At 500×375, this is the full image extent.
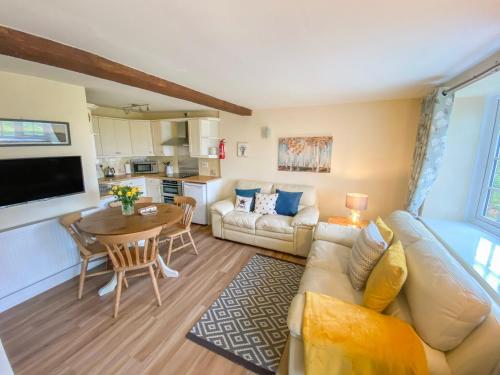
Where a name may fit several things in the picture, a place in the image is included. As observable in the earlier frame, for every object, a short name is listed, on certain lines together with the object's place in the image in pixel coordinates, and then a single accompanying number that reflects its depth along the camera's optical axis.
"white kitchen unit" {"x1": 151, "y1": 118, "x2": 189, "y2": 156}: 4.58
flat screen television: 2.09
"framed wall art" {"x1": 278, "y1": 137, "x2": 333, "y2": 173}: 3.61
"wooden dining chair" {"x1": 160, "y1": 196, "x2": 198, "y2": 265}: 2.80
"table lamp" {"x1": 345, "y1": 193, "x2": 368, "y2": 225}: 2.93
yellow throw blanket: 1.12
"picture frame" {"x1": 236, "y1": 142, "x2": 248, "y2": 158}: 4.20
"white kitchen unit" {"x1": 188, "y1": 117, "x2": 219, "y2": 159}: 4.13
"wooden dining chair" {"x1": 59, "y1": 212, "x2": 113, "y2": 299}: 2.22
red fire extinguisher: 4.35
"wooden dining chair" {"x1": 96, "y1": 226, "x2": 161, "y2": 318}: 1.91
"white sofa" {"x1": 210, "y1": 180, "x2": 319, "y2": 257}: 3.02
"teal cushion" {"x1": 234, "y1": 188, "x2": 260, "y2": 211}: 3.71
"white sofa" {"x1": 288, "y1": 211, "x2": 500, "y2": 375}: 1.04
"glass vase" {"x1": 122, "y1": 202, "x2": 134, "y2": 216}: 2.49
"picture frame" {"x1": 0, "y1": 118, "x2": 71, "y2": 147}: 2.09
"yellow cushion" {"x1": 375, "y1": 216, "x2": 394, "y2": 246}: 1.91
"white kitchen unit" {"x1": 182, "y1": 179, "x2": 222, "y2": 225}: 4.07
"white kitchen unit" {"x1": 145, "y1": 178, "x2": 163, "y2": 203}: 4.50
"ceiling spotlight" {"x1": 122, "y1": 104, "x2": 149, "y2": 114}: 3.82
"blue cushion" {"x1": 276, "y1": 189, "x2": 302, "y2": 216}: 3.42
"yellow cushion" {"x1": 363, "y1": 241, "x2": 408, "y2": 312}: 1.38
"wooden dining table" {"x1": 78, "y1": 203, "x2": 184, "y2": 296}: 2.07
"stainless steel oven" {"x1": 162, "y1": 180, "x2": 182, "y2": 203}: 4.33
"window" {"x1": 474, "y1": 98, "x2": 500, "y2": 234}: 2.12
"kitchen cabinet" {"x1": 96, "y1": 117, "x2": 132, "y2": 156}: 3.91
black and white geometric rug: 1.65
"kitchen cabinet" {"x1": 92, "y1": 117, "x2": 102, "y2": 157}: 3.75
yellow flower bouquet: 2.43
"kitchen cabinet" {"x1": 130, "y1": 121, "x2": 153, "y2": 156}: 4.41
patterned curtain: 2.28
